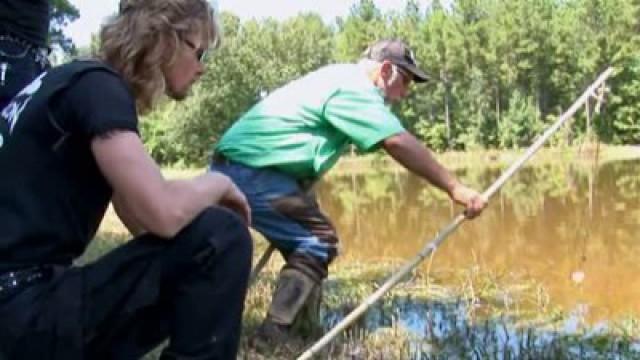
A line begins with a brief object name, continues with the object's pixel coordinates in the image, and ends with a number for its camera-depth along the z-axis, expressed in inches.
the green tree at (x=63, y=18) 936.3
